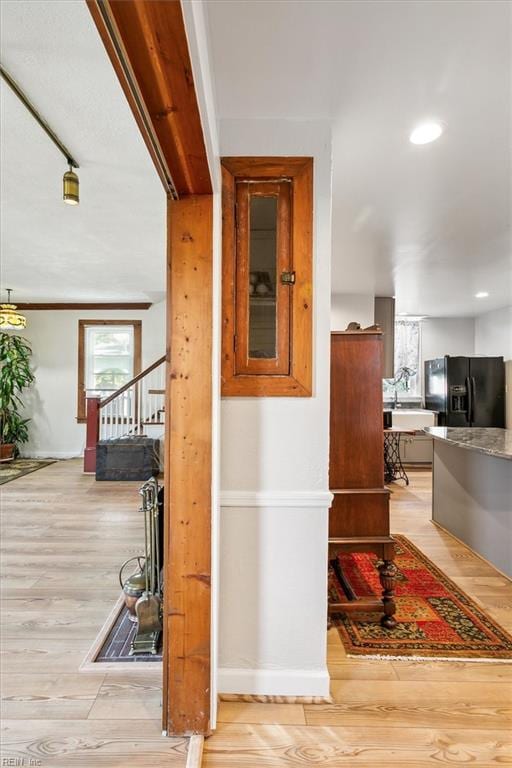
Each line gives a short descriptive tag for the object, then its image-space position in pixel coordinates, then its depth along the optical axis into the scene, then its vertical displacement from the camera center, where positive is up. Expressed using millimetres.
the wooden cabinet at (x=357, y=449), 2047 -275
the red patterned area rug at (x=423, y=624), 2014 -1290
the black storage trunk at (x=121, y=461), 5332 -893
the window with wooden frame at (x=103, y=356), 6797 +670
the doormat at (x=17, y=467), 5398 -1103
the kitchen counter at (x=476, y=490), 2885 -775
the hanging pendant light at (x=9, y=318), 5672 +1110
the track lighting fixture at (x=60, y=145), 1812 +1401
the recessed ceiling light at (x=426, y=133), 1837 +1260
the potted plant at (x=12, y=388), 6441 +108
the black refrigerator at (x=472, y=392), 5809 +75
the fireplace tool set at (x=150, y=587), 2025 -1025
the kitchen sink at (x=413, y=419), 5977 -341
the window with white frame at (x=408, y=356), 6859 +711
